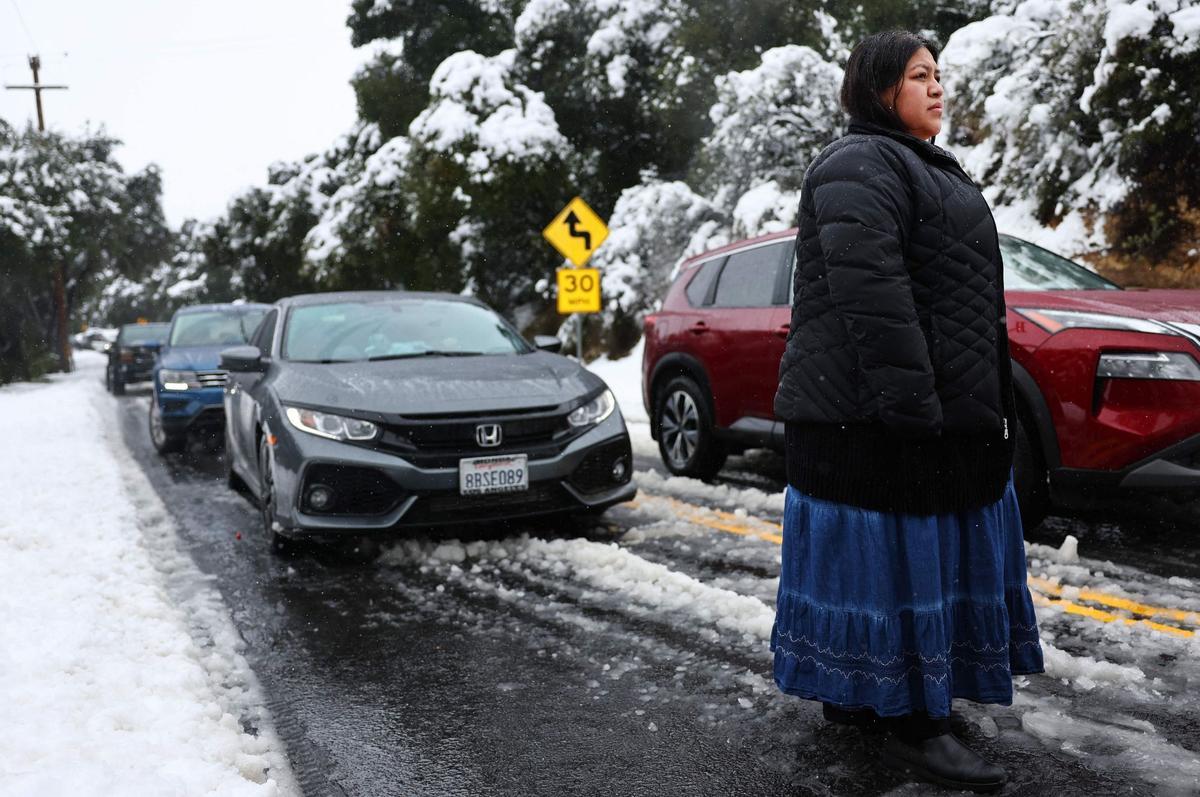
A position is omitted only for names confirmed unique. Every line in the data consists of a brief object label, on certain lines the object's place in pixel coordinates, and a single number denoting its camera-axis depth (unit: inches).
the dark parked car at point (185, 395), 420.2
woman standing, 100.8
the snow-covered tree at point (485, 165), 892.6
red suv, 171.3
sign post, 522.6
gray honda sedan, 205.0
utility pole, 1423.5
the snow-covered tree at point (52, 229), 1235.9
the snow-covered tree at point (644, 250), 731.4
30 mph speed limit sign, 522.0
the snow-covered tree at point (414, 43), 1293.1
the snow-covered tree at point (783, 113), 645.3
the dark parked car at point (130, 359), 882.1
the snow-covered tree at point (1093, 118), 403.5
